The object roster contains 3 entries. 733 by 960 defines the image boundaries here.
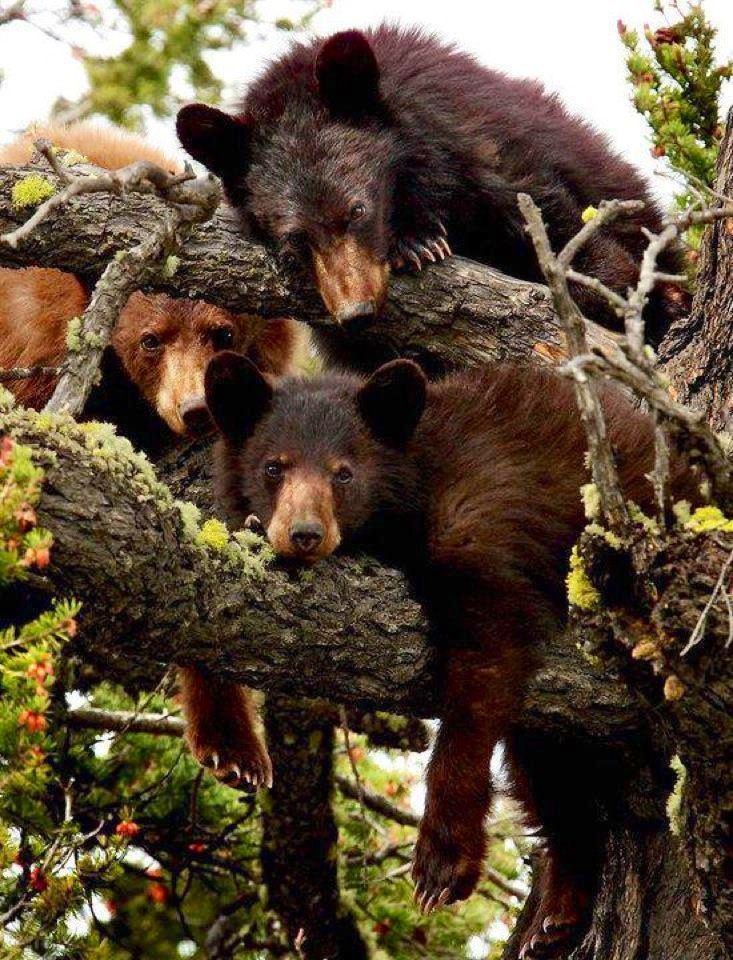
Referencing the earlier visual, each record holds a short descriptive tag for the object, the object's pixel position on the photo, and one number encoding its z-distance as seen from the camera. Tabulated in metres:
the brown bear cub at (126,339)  13.88
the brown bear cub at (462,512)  9.64
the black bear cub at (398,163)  13.24
